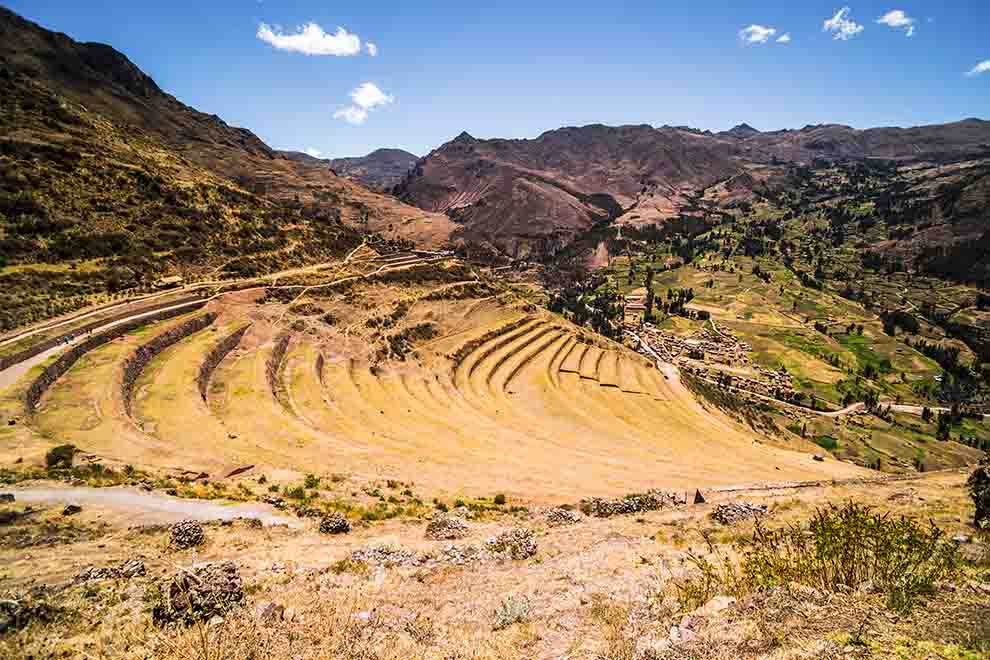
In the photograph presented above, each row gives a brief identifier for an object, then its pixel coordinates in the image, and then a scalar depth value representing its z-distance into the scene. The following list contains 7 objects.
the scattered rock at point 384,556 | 14.63
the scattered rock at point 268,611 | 10.73
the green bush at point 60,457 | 20.94
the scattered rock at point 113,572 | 12.27
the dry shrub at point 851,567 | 9.77
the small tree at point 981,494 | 16.41
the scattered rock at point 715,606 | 10.12
